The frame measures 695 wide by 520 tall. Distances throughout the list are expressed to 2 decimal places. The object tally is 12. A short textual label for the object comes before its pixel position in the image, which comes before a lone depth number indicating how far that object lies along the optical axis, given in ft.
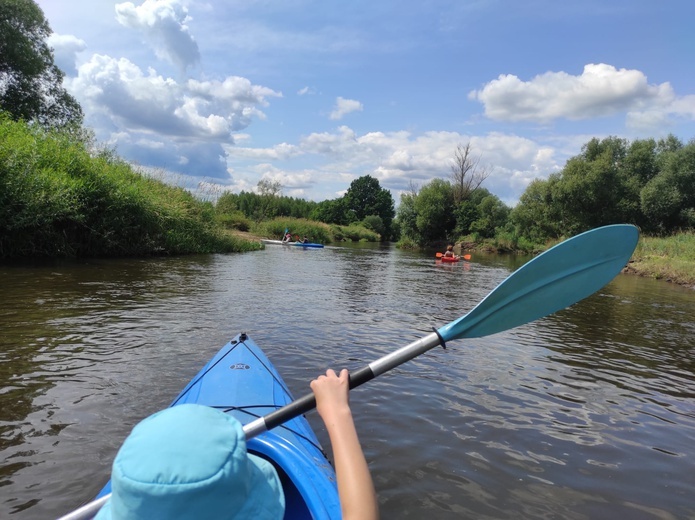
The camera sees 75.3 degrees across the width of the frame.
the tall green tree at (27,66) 79.05
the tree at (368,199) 258.57
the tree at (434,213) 145.32
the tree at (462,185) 156.46
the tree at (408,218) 148.87
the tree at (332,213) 239.50
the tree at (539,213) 119.44
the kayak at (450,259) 74.79
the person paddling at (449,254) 75.43
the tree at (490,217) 142.00
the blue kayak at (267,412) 6.35
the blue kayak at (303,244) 93.51
